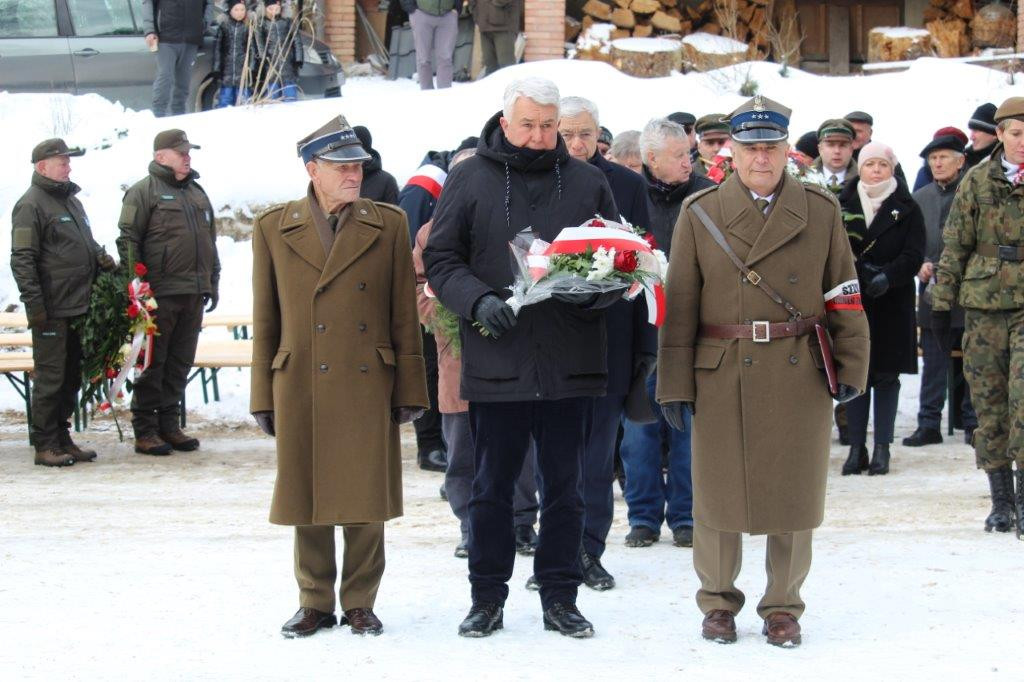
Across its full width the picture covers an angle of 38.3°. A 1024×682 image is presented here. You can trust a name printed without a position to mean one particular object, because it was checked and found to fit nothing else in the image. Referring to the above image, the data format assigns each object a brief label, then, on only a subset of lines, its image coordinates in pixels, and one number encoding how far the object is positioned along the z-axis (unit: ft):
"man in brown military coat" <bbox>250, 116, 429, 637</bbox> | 18.56
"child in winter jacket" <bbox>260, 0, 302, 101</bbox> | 53.31
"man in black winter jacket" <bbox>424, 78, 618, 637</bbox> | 18.24
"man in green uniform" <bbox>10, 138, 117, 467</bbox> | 32.81
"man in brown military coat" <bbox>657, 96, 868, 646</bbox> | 18.35
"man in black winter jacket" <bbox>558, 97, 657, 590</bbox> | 20.74
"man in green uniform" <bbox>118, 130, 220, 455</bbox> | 34.22
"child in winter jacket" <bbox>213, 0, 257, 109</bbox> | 53.16
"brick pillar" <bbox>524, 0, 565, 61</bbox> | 59.88
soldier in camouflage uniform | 24.54
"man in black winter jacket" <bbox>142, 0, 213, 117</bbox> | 51.65
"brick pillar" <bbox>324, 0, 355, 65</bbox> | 62.59
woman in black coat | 30.63
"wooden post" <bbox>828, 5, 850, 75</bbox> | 67.41
